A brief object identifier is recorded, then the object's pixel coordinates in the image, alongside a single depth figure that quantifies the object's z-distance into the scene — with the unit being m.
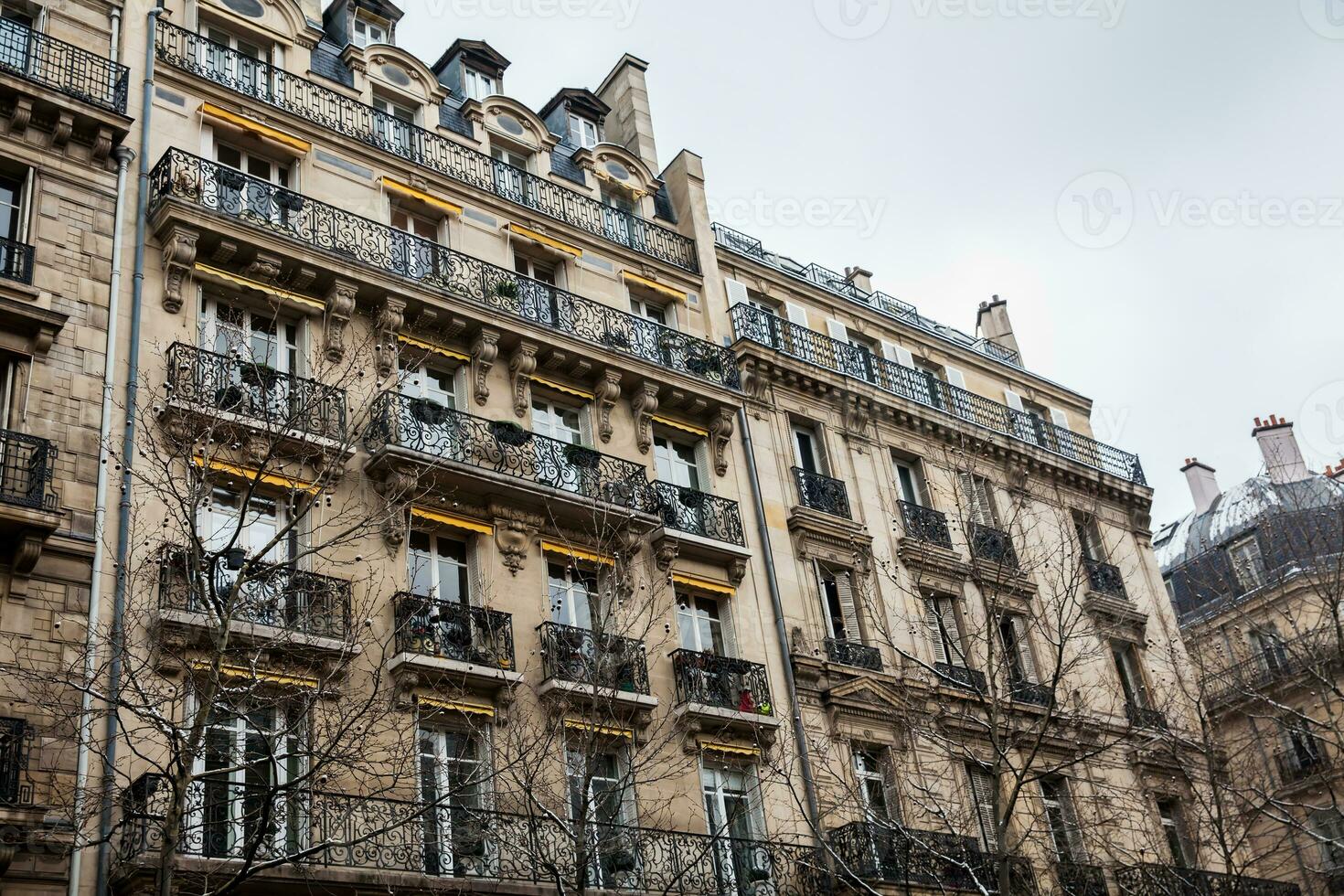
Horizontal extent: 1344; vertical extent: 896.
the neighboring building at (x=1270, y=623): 20.92
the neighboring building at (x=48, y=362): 13.98
